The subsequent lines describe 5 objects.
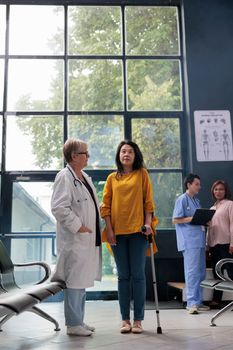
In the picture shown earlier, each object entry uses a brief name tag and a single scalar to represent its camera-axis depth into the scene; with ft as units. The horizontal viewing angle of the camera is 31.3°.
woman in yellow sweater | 8.71
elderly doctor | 8.31
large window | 16.58
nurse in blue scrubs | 12.41
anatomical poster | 16.49
